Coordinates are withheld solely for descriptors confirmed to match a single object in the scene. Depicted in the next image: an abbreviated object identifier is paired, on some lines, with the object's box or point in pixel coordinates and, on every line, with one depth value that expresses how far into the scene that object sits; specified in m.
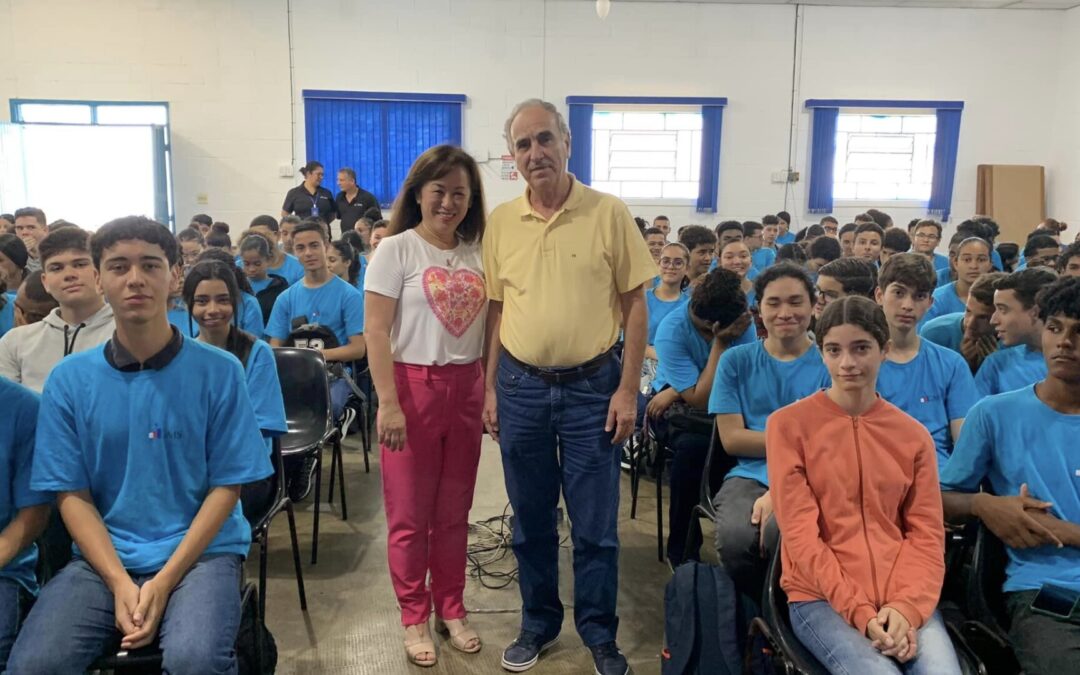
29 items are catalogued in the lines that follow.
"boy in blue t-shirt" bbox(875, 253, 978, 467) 2.26
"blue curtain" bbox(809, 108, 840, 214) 9.09
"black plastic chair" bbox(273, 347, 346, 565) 2.92
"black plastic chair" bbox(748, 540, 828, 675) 1.57
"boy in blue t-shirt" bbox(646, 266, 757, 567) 2.70
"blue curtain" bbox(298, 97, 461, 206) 8.66
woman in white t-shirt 2.11
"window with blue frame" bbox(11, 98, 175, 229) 8.09
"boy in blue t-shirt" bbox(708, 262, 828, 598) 2.25
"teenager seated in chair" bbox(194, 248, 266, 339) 3.27
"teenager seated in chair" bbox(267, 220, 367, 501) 3.71
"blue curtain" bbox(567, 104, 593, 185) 8.89
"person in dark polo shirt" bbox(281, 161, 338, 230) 7.87
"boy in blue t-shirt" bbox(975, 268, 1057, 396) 2.32
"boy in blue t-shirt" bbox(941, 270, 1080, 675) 1.66
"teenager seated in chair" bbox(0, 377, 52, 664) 1.61
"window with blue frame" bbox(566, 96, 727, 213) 8.95
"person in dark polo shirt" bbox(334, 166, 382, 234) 8.08
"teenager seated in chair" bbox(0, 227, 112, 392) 2.37
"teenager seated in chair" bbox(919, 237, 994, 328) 3.62
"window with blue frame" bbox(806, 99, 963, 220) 9.14
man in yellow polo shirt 1.99
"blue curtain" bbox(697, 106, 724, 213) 8.98
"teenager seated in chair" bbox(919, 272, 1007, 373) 2.63
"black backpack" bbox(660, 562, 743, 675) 1.79
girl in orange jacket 1.55
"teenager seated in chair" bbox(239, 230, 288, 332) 4.32
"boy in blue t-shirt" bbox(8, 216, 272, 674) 1.58
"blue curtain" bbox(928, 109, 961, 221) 9.16
